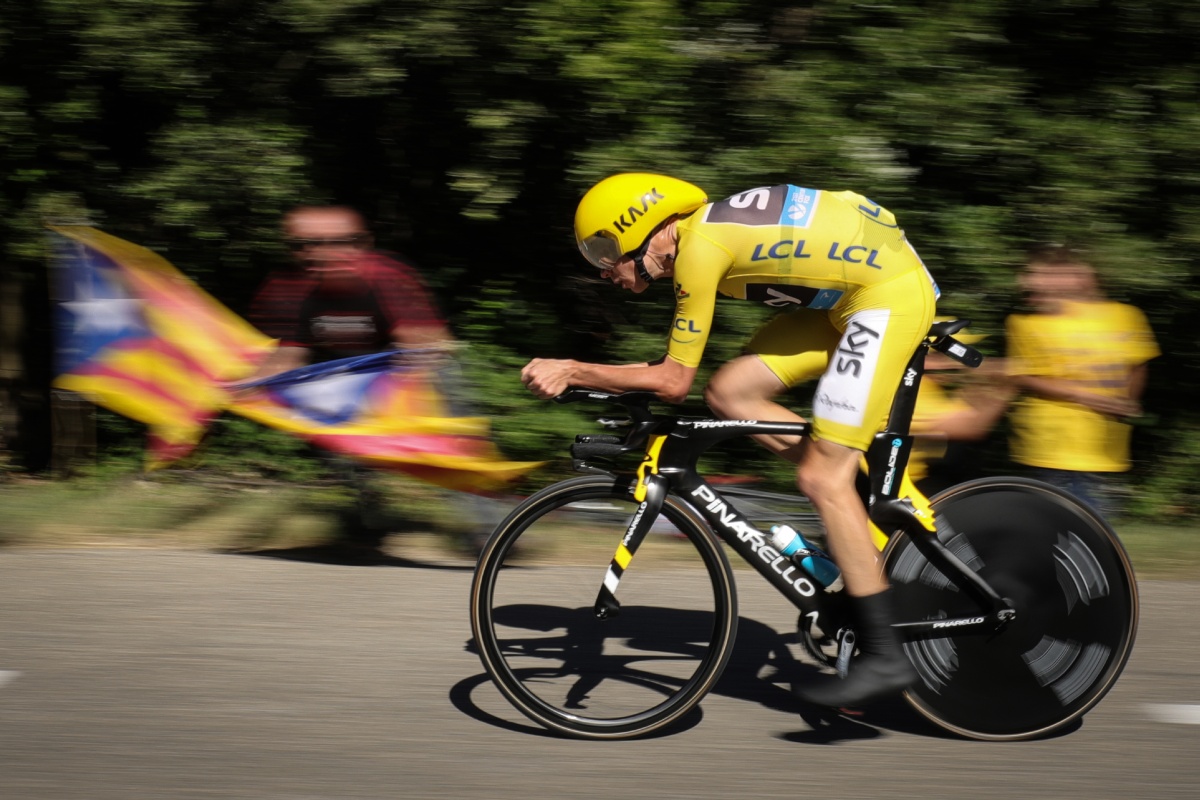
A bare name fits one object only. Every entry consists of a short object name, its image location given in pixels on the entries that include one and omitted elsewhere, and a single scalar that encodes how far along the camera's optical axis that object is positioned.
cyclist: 3.90
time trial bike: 4.05
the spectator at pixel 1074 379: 5.74
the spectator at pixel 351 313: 6.17
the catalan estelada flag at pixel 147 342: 6.46
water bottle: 4.11
